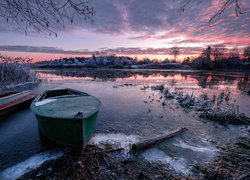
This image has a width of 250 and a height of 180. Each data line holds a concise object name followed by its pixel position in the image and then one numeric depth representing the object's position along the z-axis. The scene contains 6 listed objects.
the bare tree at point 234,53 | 74.56
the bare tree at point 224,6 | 2.24
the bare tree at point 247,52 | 68.61
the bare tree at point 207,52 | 67.50
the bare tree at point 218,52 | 68.94
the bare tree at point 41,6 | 2.33
